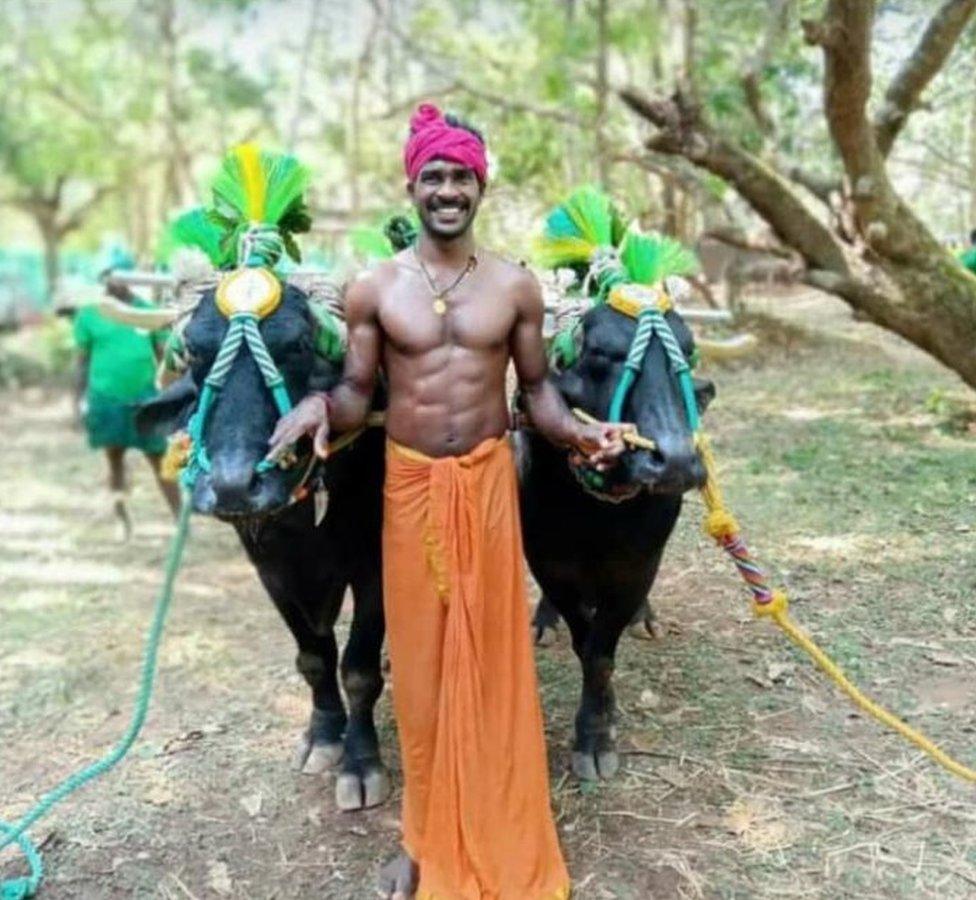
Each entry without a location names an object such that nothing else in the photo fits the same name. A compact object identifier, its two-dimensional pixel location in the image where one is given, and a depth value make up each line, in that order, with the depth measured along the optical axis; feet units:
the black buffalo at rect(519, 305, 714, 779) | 8.98
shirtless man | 9.11
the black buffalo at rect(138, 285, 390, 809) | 8.76
